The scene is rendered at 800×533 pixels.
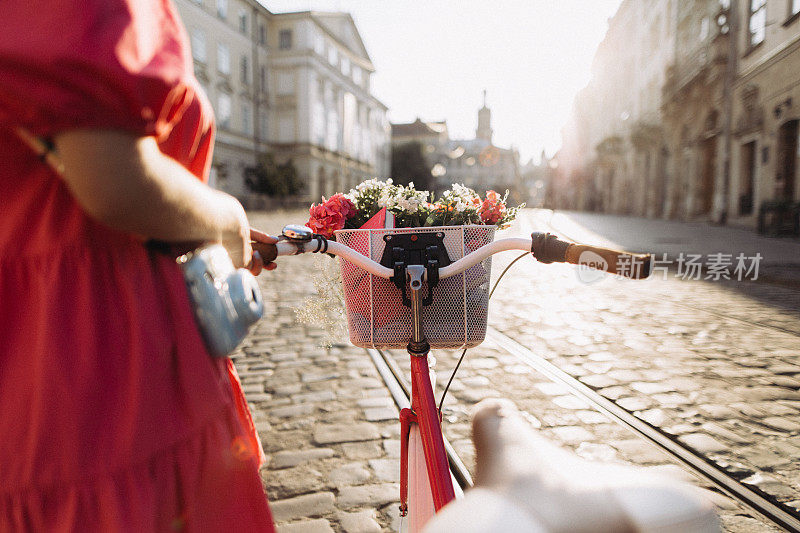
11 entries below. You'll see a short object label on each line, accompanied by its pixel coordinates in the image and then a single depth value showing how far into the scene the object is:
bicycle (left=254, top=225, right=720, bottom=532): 1.61
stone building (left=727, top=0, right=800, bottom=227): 14.95
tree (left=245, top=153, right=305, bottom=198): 43.22
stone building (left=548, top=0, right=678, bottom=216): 29.86
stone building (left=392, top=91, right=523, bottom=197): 95.19
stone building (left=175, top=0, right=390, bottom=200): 42.16
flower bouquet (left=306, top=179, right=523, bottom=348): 1.95
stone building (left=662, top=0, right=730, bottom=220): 19.86
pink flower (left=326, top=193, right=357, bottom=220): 2.09
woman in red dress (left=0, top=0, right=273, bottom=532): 0.77
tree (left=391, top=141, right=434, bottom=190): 73.38
